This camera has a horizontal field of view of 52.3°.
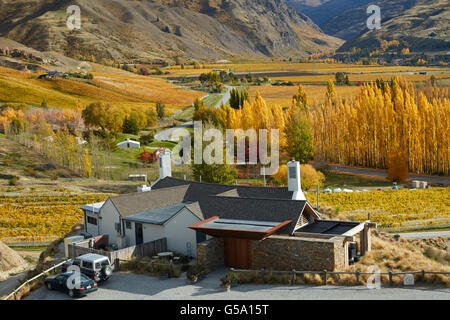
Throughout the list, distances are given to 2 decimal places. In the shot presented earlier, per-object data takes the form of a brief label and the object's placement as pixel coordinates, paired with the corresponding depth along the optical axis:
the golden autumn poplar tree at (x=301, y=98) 97.56
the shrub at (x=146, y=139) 100.75
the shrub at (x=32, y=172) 82.12
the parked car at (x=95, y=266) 24.44
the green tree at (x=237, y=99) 102.85
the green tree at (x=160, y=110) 133.00
